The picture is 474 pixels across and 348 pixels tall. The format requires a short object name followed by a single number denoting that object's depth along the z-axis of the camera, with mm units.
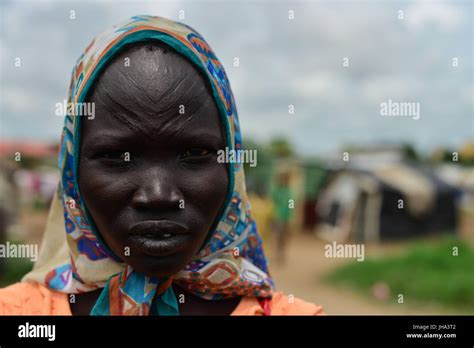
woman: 580
